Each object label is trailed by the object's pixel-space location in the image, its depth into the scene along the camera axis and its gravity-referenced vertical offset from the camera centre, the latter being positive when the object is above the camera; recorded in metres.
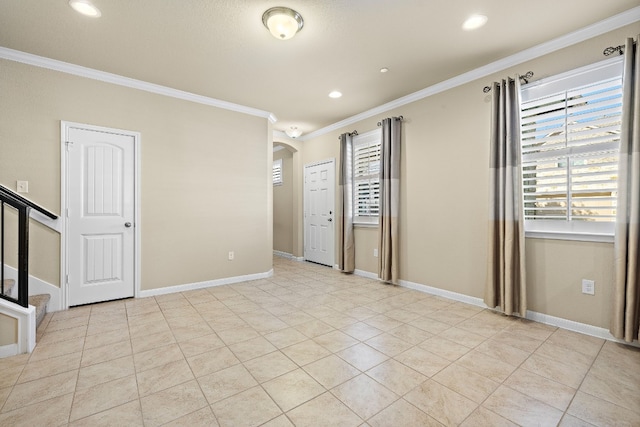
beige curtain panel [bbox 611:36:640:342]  2.27 +0.00
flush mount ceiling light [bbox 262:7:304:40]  2.31 +1.57
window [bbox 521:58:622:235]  2.52 +0.60
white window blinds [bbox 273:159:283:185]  7.02 +1.02
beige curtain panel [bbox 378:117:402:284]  4.20 +0.21
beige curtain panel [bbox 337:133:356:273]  4.98 +0.14
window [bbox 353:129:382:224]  4.71 +0.61
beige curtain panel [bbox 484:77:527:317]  2.92 +0.04
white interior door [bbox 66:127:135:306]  3.27 -0.03
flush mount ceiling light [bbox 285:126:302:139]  5.52 +1.57
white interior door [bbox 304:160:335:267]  5.55 +0.02
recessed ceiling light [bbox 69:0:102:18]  2.23 +1.63
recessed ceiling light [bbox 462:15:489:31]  2.42 +1.65
